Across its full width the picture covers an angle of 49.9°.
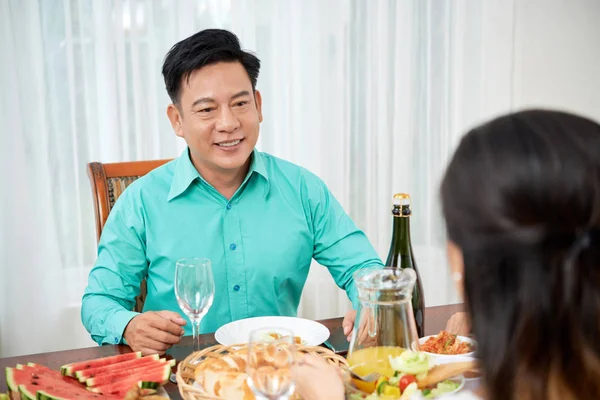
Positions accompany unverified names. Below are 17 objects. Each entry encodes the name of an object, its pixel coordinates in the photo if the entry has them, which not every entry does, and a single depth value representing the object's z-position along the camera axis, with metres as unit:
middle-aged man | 1.93
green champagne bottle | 1.59
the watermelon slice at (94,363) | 1.34
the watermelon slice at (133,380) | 1.28
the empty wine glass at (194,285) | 1.39
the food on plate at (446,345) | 1.41
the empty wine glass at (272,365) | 1.01
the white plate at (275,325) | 1.53
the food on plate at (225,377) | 1.16
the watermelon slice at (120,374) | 1.31
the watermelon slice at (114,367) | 1.33
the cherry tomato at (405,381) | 1.11
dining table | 1.49
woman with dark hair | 0.70
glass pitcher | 1.13
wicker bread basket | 1.16
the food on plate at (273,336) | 1.03
